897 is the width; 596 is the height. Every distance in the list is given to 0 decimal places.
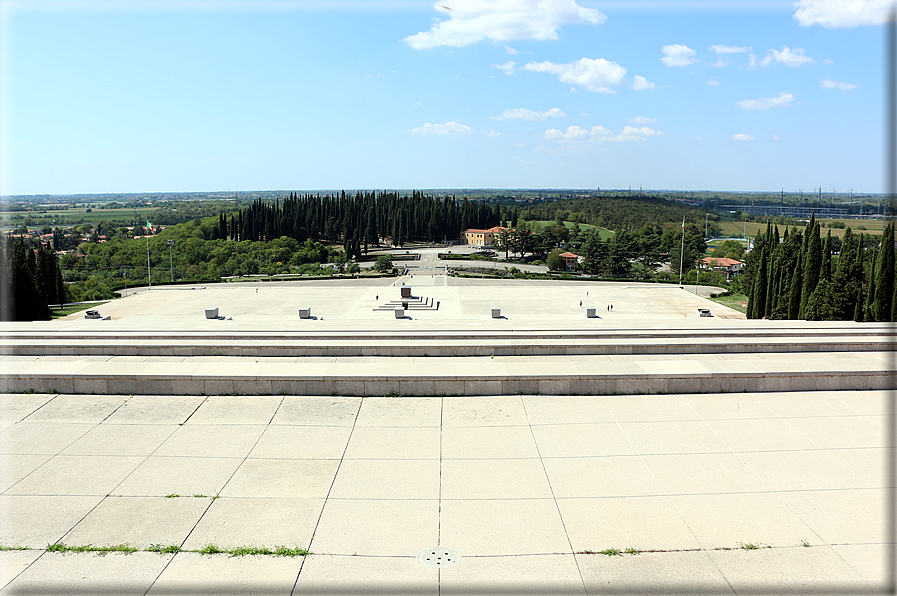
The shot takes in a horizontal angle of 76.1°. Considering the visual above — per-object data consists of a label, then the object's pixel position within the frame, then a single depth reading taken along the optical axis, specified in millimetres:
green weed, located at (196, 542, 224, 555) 6285
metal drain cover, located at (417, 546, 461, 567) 6086
